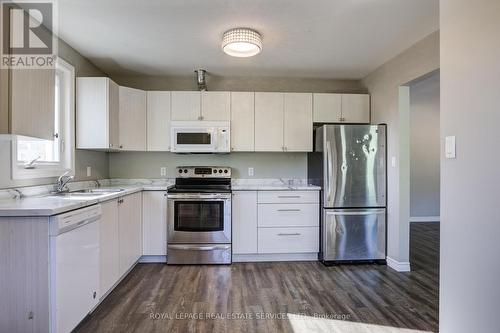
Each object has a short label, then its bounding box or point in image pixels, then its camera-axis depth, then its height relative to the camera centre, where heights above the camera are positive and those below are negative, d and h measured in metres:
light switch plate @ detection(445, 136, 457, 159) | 1.53 +0.10
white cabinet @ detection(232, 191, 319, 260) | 3.34 -0.68
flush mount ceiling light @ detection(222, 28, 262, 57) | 2.44 +1.10
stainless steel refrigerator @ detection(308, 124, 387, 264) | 3.23 -0.32
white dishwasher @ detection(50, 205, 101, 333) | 1.59 -0.64
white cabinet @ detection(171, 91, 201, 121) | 3.54 +0.77
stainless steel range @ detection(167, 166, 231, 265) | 3.25 -0.71
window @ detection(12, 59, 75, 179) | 2.33 +0.20
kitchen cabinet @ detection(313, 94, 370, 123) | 3.65 +0.76
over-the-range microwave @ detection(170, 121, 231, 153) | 3.49 +0.37
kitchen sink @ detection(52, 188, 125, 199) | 2.31 -0.25
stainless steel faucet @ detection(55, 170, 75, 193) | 2.53 -0.14
